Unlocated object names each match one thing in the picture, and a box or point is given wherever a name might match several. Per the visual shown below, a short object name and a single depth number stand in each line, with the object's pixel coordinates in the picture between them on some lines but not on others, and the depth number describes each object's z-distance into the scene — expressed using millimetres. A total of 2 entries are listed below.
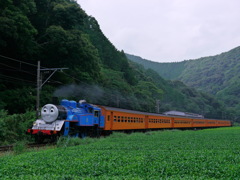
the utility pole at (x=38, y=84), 20138
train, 16844
